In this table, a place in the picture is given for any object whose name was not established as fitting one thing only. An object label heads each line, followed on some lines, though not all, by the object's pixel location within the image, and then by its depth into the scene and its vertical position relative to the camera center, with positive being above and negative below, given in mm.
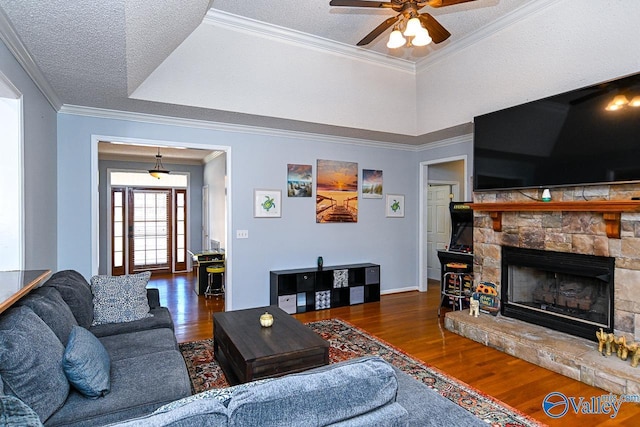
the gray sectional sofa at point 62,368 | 1536 -846
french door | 8055 -373
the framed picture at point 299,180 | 5328 +494
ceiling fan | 2740 +1598
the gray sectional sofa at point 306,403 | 985 -570
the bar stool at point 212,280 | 5910 -1151
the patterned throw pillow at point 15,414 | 928 -538
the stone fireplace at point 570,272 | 2973 -513
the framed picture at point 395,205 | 6184 +118
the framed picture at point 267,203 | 5070 +142
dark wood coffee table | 2422 -971
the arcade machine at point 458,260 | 4867 -705
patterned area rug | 2479 -1397
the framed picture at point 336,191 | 5574 +341
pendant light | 7163 +1012
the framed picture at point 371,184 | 5946 +483
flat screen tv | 3033 +708
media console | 5008 -1101
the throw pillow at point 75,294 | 2607 -616
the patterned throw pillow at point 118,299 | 3021 -750
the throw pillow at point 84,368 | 1749 -784
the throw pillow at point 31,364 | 1488 -665
